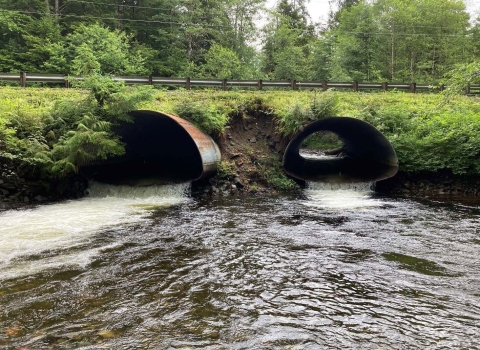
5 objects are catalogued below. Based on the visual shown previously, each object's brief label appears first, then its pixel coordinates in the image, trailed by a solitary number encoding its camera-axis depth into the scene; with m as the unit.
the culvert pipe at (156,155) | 12.49
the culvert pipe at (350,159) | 13.60
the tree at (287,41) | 36.38
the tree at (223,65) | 30.45
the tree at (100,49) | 26.06
